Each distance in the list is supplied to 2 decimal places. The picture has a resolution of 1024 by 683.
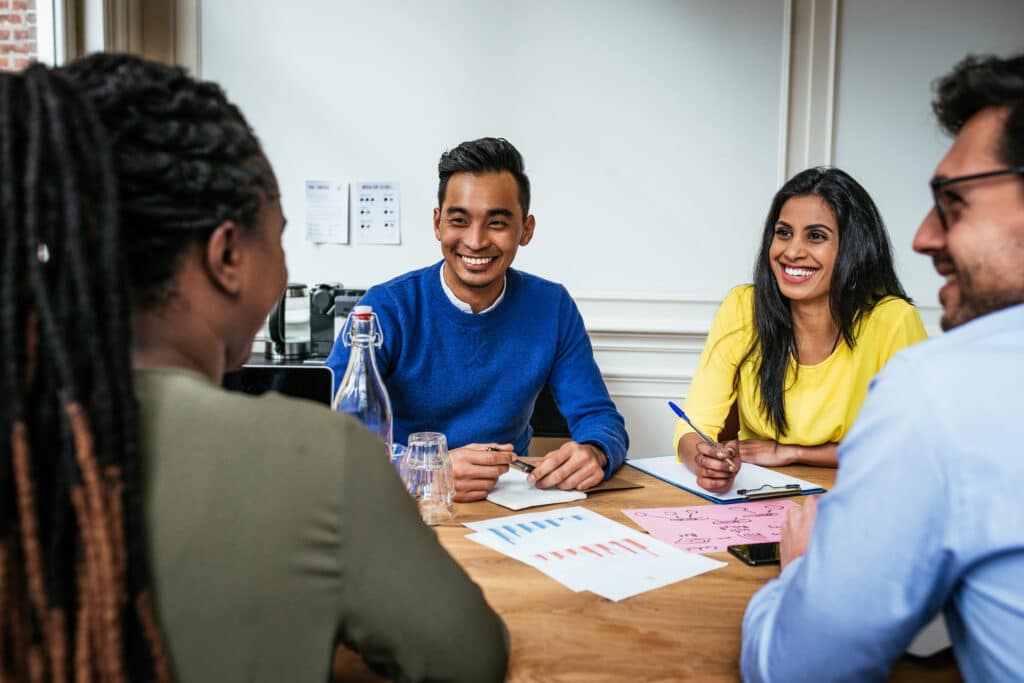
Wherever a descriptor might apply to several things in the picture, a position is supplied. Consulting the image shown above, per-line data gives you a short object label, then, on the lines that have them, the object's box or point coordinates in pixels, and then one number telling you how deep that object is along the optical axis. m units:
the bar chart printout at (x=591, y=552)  1.03
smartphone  1.11
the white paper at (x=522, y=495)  1.35
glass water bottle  1.29
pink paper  1.19
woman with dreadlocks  0.56
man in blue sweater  1.91
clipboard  1.44
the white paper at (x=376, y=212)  3.04
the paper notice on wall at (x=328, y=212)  3.05
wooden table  0.82
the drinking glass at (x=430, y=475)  1.26
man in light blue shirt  0.66
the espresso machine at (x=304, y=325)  2.76
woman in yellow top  1.97
